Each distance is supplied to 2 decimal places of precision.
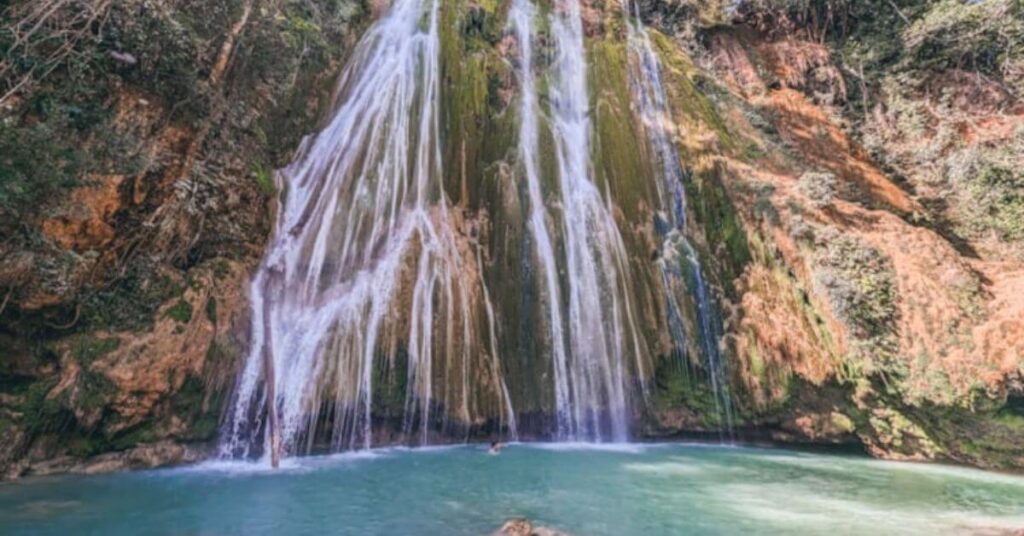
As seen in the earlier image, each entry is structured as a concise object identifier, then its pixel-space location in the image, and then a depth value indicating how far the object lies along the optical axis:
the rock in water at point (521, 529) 5.66
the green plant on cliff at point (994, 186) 14.50
